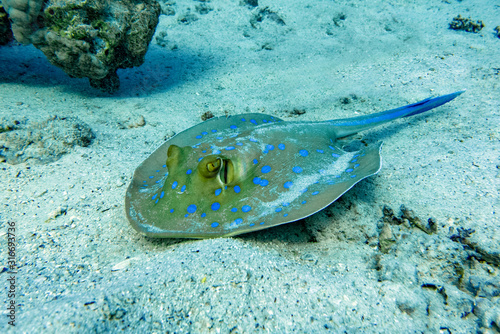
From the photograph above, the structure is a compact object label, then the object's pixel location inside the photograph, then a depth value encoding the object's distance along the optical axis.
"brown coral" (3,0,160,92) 4.70
